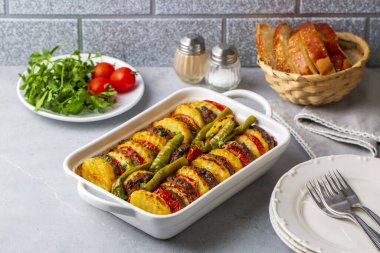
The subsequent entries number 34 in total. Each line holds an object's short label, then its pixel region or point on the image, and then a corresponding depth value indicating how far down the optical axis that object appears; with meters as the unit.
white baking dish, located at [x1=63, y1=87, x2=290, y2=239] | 1.25
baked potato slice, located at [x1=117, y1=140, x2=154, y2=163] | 1.39
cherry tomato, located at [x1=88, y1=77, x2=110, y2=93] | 1.63
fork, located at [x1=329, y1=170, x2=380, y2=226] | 1.29
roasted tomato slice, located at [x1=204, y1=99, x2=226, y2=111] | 1.52
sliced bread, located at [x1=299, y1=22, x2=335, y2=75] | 1.54
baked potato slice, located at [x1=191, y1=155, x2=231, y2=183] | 1.34
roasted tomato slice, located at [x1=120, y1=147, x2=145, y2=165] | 1.38
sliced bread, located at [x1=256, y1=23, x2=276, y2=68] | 1.61
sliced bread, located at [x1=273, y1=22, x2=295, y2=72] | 1.58
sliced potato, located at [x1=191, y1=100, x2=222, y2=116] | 1.51
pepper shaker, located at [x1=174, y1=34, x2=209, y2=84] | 1.67
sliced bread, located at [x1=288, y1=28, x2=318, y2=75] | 1.55
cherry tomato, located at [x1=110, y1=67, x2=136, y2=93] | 1.65
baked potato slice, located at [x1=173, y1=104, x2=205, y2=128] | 1.48
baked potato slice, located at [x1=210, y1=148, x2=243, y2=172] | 1.37
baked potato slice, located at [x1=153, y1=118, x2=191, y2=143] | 1.45
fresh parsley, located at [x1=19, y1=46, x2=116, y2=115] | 1.58
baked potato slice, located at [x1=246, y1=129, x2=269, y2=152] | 1.42
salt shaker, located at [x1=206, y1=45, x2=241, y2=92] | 1.65
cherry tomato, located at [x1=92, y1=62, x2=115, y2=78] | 1.68
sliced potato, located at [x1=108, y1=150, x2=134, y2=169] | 1.37
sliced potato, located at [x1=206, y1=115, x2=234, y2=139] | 1.45
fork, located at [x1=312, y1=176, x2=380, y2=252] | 1.26
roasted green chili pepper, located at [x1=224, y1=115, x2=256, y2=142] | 1.44
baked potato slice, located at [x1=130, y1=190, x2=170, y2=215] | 1.27
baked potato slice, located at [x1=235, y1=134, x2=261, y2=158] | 1.41
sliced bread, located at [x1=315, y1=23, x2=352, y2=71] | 1.57
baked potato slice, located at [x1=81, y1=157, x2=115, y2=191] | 1.34
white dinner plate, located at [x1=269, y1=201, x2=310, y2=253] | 1.24
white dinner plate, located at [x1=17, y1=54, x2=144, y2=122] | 1.56
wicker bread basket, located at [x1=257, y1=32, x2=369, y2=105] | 1.53
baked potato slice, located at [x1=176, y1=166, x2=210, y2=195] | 1.31
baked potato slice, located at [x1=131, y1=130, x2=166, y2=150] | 1.42
